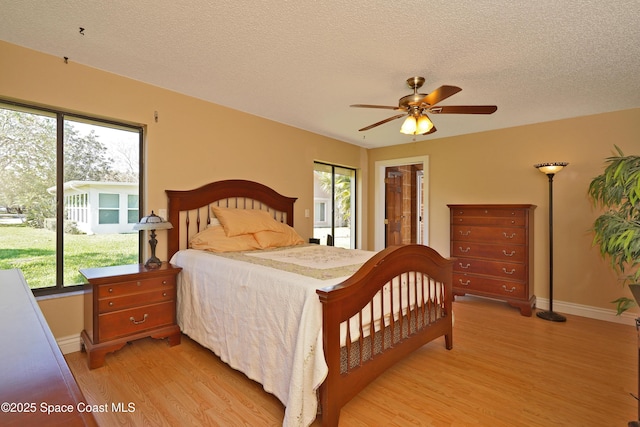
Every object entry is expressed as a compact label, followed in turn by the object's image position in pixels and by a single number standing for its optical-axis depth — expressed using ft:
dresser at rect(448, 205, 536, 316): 12.03
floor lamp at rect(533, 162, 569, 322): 11.61
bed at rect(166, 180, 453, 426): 5.33
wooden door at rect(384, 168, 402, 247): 18.65
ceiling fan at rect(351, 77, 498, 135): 7.68
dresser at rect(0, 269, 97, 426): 1.73
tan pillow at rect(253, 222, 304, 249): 10.92
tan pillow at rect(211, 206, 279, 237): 10.54
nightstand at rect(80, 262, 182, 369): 7.59
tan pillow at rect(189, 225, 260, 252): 9.86
